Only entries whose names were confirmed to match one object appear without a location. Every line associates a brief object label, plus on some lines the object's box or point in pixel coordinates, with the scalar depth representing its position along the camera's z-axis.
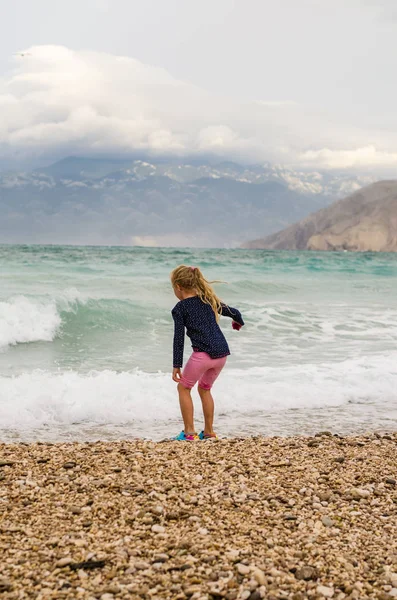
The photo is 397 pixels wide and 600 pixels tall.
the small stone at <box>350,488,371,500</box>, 4.38
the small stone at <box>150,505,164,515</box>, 3.90
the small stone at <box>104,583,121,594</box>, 3.00
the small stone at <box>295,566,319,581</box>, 3.18
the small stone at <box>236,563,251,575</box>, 3.18
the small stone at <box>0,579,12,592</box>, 3.03
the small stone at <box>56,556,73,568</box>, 3.24
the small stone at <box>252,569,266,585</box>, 3.10
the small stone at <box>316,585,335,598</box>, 3.05
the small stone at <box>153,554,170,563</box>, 3.29
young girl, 6.01
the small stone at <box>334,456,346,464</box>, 5.23
